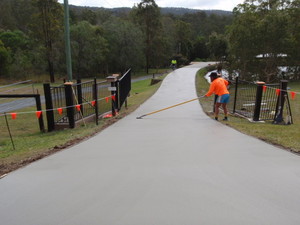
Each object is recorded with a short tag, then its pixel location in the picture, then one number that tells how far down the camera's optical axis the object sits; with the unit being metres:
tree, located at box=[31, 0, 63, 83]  34.56
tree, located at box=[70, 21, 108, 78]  40.69
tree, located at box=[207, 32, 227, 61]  45.72
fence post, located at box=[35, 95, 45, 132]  8.74
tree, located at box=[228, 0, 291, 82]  24.44
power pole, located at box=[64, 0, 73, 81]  9.89
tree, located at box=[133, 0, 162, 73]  47.94
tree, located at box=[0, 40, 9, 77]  39.03
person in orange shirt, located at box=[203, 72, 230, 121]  8.33
